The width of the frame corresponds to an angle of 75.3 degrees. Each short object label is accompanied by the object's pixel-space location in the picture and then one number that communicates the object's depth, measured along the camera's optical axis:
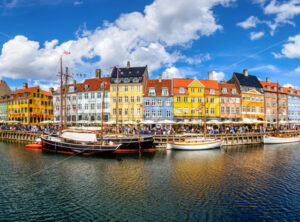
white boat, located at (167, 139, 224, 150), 36.94
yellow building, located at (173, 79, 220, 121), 55.25
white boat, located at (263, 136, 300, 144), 46.66
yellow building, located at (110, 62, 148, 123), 55.59
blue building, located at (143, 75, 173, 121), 55.03
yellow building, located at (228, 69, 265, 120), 61.72
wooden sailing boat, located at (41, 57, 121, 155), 31.44
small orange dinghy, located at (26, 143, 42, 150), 40.02
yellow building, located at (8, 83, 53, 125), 69.69
